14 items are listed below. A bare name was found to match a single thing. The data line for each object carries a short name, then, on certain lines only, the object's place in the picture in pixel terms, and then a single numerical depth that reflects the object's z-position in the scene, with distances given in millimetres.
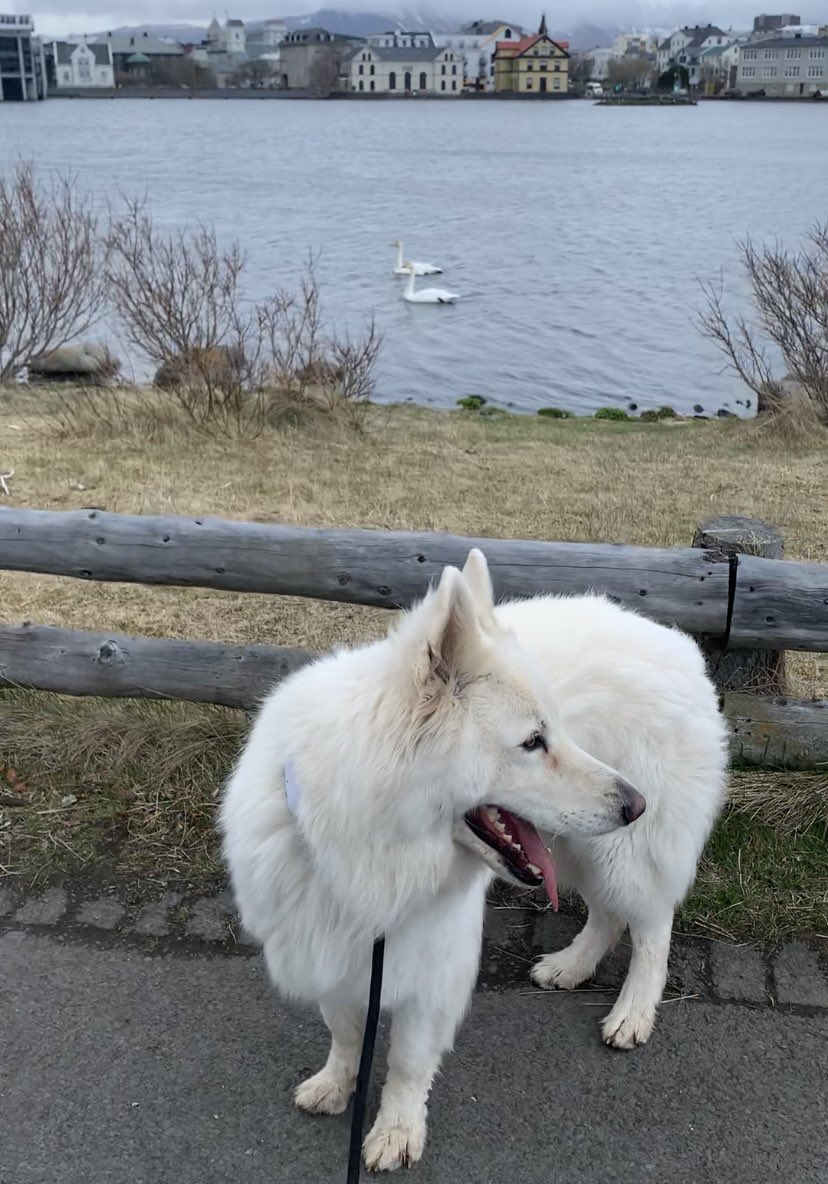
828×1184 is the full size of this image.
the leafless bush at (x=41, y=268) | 12047
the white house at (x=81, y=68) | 123625
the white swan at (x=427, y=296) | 21938
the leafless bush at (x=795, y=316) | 11695
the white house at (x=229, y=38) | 159500
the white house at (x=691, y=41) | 155250
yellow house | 119562
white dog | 2074
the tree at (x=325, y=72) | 121188
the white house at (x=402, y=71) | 122938
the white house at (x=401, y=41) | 130375
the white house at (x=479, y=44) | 129375
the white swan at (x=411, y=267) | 22677
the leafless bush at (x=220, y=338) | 10859
